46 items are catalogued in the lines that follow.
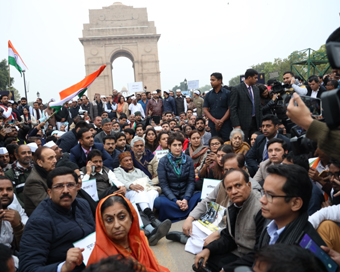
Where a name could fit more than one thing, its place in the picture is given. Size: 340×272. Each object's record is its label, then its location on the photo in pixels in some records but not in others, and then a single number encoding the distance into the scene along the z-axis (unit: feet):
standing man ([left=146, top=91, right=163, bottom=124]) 44.83
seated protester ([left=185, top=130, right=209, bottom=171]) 20.77
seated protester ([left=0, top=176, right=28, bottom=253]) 10.28
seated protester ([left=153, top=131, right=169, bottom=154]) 23.02
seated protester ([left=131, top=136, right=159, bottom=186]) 20.21
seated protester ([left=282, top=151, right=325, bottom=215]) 10.34
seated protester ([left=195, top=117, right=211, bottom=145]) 25.35
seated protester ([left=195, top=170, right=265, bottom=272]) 9.39
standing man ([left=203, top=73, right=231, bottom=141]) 22.31
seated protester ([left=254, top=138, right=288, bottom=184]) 14.17
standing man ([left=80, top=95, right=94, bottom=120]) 47.84
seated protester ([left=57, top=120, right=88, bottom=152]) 22.31
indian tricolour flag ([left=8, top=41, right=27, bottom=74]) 39.48
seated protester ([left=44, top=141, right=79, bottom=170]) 19.29
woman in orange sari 8.63
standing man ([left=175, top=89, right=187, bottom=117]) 48.10
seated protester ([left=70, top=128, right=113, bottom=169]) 19.70
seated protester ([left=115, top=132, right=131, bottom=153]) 22.03
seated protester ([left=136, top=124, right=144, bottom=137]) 27.22
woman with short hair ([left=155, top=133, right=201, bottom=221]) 16.80
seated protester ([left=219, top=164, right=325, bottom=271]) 7.18
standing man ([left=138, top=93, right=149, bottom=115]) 48.14
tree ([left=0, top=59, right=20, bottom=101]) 118.31
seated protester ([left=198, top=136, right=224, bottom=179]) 17.87
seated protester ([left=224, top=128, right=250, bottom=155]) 19.21
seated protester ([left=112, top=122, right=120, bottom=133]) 30.86
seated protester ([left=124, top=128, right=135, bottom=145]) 26.20
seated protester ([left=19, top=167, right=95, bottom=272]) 8.65
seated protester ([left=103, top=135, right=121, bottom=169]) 20.75
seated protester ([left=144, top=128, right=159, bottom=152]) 25.08
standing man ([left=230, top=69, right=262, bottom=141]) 21.40
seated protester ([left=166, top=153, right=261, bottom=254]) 12.39
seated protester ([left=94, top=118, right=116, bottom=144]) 25.60
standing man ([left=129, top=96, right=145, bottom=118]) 46.06
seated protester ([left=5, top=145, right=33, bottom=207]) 15.15
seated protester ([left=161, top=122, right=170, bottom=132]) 29.14
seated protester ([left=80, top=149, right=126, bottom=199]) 16.22
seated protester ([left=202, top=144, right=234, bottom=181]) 16.11
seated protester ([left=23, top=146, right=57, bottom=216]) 13.16
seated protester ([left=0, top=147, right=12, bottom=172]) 17.83
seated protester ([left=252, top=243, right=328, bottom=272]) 4.83
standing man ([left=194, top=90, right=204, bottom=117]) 42.32
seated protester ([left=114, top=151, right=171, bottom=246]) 14.04
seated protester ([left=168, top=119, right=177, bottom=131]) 30.87
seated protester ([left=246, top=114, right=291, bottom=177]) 17.52
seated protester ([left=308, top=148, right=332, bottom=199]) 10.52
